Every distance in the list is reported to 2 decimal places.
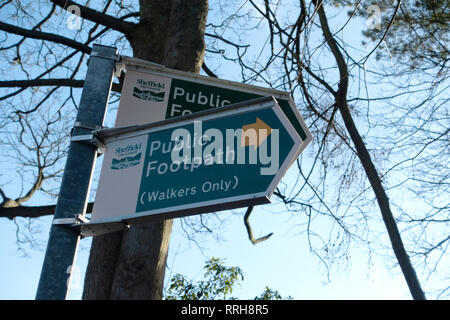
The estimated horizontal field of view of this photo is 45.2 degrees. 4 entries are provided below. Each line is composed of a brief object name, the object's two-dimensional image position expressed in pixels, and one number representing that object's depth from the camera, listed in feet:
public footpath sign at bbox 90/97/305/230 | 6.37
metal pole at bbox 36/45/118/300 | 6.16
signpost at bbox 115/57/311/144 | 8.36
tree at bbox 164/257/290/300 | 22.38
